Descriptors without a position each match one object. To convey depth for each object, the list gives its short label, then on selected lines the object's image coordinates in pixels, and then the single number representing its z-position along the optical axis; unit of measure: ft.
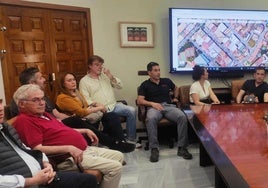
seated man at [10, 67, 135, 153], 8.15
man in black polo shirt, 10.21
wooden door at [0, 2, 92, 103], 10.35
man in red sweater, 5.73
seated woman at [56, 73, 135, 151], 9.17
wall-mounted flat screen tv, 13.33
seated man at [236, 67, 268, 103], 11.32
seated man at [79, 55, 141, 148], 10.90
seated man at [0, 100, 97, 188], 4.54
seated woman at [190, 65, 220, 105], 11.36
